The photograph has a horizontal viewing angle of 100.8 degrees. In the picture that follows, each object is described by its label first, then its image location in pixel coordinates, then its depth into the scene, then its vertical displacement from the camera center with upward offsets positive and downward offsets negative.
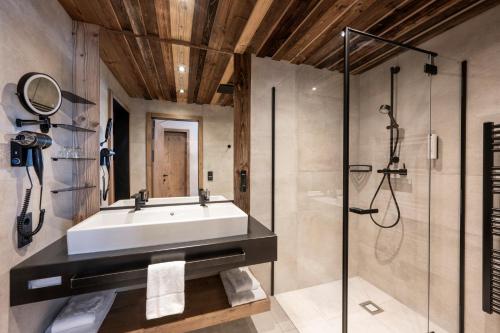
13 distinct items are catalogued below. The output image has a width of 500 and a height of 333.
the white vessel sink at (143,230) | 1.06 -0.38
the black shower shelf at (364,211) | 1.83 -0.45
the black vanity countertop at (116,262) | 0.91 -0.49
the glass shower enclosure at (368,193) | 1.64 -0.25
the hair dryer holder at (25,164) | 0.93 +0.00
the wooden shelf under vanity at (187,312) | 1.15 -0.90
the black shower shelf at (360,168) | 1.60 -0.02
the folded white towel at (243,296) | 1.32 -0.86
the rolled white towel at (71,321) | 1.06 -0.83
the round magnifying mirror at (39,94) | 0.98 +0.36
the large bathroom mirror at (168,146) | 1.57 +0.15
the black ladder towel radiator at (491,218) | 1.36 -0.35
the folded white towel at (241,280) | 1.38 -0.80
